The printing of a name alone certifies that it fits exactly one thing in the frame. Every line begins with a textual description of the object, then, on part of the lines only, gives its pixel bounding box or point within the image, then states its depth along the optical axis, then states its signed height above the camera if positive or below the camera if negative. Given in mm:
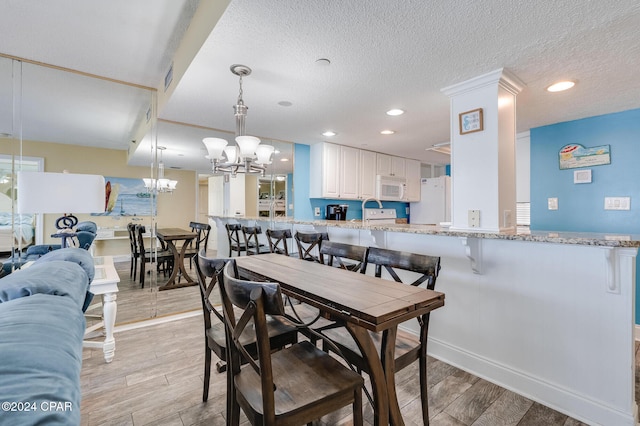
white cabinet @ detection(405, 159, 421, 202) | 5699 +719
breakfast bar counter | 1542 -641
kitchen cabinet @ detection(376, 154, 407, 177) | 5130 +913
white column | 2105 +447
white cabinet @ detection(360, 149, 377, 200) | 4840 +703
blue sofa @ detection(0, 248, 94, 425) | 502 -301
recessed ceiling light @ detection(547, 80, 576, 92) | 2242 +1030
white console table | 2123 -678
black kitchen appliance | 4797 +48
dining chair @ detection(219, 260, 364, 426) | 976 -672
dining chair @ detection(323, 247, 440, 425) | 1431 -663
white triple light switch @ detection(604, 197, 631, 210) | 2834 +114
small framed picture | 2174 +717
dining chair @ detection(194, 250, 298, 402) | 1440 -649
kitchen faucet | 4971 +256
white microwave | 5082 +493
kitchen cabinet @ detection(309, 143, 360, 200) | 4367 +684
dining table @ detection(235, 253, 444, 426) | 1153 -389
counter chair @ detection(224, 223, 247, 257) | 4125 -356
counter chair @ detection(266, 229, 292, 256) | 3107 -226
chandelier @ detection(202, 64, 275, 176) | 2197 +517
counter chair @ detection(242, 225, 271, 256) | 3691 -438
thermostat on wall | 3053 +413
